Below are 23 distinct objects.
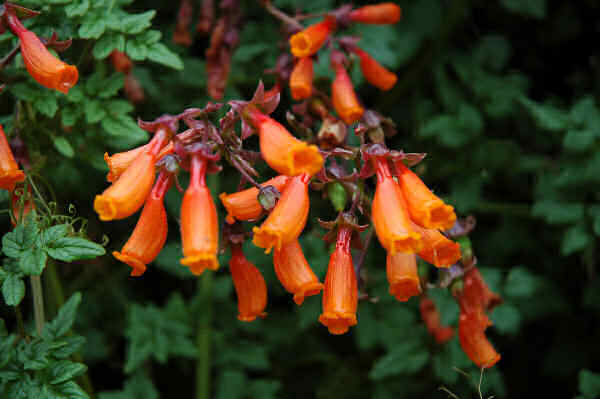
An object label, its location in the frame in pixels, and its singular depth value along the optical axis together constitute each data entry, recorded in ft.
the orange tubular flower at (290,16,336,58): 1.45
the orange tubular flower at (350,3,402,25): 1.55
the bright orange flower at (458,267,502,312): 1.42
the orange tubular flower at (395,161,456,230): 1.22
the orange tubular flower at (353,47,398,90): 1.53
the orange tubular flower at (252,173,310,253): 1.22
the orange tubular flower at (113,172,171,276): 1.23
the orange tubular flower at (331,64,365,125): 1.46
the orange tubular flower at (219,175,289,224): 1.27
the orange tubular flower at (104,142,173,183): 1.25
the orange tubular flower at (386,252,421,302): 1.28
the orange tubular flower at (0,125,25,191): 1.30
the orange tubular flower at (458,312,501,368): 1.40
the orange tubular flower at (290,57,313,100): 1.46
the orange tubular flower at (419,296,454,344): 1.55
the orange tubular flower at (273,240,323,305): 1.25
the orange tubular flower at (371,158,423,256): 1.22
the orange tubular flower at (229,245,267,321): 1.32
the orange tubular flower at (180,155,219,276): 1.19
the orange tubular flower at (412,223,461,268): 1.27
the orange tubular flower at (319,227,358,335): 1.26
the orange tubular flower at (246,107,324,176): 1.20
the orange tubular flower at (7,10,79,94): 1.31
